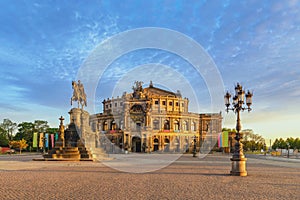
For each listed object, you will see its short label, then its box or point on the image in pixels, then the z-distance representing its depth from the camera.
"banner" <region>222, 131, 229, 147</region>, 62.04
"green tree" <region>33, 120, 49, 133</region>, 90.06
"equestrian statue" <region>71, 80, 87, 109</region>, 37.12
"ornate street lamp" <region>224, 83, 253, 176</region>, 16.77
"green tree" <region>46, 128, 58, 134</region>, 89.35
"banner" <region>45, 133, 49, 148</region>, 54.58
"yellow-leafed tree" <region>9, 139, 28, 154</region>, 71.85
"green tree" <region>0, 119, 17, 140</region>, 94.94
